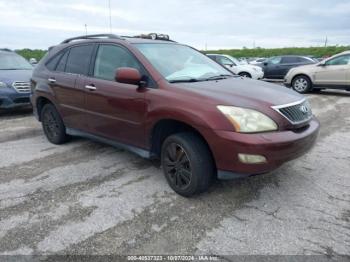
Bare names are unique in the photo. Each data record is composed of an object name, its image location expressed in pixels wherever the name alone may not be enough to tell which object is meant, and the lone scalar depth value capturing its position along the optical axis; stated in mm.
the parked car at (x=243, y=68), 15337
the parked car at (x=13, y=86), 7906
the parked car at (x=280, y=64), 16922
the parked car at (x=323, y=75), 11469
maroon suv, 3174
